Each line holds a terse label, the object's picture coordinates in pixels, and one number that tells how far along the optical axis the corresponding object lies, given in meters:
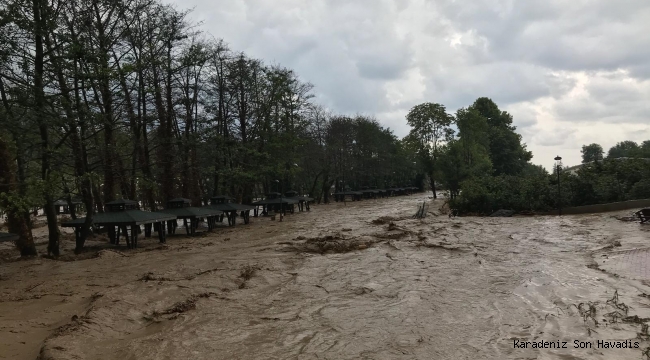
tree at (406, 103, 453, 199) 58.56
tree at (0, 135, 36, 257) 11.97
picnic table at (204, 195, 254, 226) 28.55
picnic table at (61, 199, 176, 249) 18.05
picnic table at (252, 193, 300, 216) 38.09
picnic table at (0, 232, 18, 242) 12.03
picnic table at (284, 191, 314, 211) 43.56
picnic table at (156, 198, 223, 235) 23.61
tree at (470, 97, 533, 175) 60.97
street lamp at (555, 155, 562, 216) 27.55
